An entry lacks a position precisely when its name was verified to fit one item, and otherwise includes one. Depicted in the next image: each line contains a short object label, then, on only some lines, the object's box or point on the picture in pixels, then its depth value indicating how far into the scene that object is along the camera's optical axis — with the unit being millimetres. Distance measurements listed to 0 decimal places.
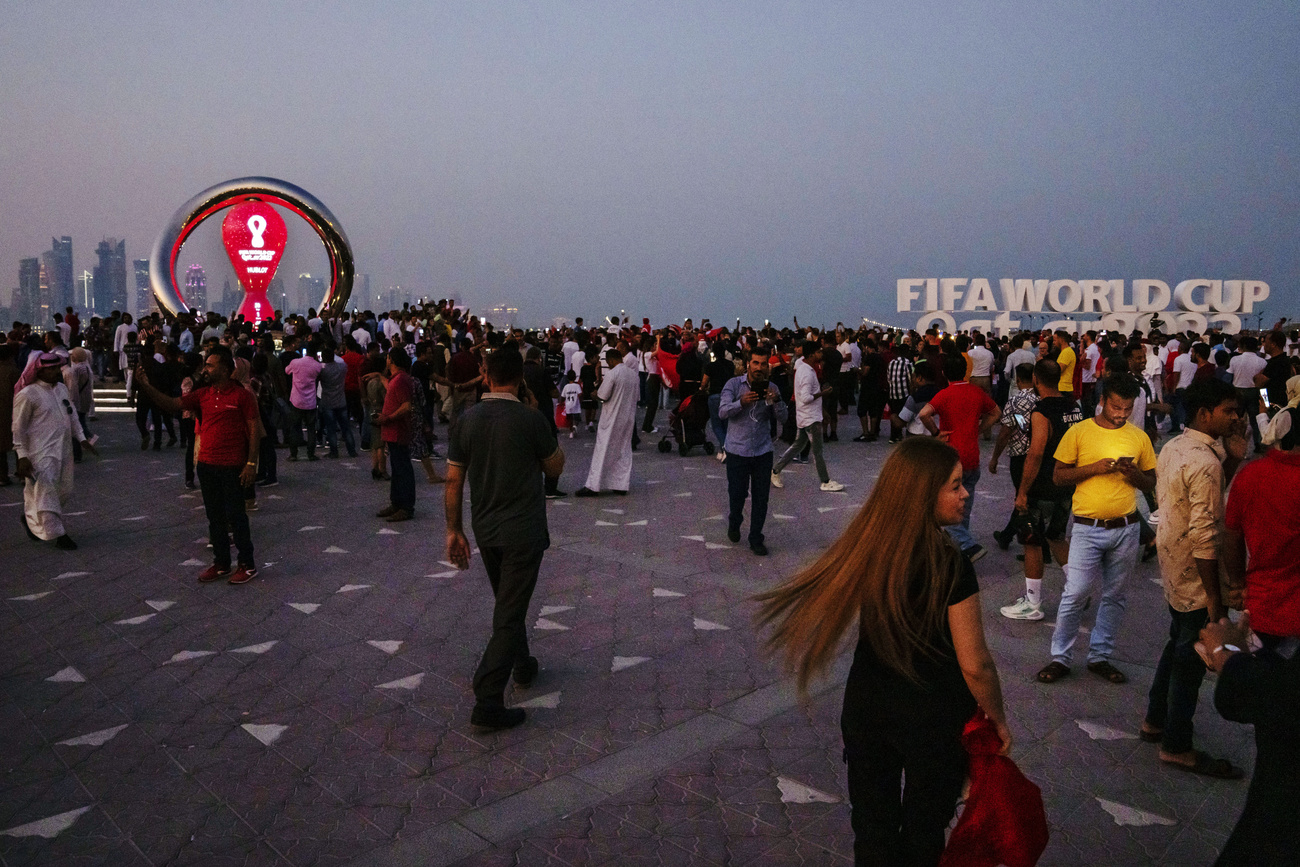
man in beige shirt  4199
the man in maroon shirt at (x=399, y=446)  9992
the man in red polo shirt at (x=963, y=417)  7523
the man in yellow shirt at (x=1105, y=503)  5160
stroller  14656
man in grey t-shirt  4820
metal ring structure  27453
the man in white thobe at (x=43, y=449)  8570
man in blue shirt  8383
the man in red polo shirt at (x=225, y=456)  7465
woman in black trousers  2596
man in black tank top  6430
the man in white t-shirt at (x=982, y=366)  17141
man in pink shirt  13562
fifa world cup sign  33000
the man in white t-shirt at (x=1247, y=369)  14461
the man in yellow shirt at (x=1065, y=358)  14836
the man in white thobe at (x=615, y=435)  11328
